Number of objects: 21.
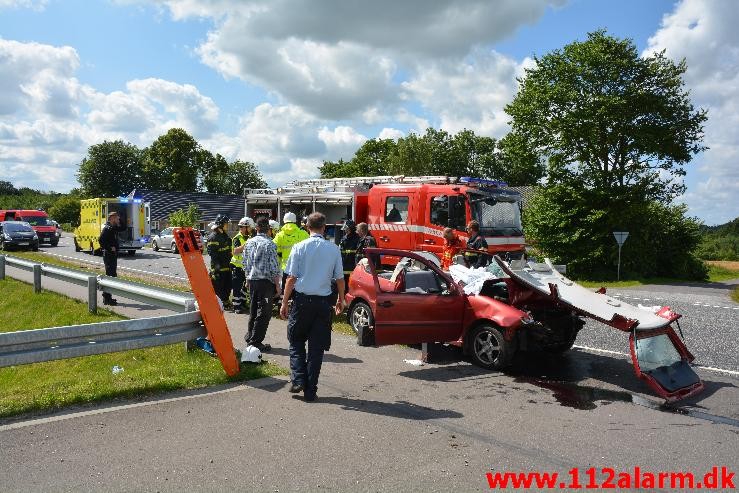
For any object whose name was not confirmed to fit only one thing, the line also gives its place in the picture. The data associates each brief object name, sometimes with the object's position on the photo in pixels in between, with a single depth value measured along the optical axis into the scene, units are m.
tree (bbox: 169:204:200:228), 41.30
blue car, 30.33
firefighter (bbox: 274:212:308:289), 9.73
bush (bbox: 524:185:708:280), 24.06
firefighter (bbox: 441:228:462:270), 10.79
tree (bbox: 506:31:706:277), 23.61
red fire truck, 13.85
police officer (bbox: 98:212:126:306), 12.26
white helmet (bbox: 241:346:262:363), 7.01
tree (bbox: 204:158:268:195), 78.69
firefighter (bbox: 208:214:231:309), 10.67
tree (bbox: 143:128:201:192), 72.31
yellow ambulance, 26.33
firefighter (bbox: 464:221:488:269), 10.78
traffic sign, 21.91
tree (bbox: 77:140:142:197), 73.81
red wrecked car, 6.65
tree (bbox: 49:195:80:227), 71.94
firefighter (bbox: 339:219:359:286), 10.56
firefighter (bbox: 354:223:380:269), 10.65
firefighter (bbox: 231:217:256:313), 10.48
